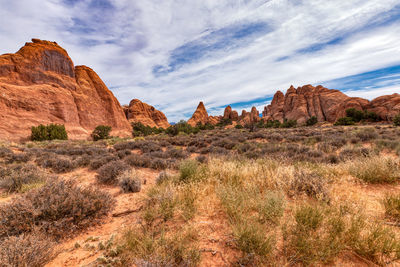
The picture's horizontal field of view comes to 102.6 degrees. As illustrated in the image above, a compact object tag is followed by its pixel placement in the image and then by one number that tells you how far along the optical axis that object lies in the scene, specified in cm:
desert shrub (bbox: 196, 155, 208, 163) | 758
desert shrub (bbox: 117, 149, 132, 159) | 885
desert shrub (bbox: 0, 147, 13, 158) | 784
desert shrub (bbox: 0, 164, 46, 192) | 432
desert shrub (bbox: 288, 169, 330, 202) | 305
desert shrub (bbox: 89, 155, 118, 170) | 671
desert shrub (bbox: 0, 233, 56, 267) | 167
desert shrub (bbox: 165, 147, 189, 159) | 899
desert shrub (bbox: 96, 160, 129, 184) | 516
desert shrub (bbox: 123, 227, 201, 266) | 167
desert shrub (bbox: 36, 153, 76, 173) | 636
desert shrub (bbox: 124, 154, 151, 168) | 712
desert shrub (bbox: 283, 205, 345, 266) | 167
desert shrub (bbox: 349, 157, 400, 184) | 378
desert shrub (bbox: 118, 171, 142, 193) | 447
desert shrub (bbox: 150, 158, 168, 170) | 693
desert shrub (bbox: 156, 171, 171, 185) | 443
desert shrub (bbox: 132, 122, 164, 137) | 4527
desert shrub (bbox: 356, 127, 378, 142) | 1150
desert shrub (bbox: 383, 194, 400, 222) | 240
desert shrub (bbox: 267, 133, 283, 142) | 1378
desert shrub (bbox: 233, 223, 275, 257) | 173
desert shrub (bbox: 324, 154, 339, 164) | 651
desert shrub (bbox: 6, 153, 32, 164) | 719
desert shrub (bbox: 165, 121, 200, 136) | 2897
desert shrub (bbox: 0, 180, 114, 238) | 242
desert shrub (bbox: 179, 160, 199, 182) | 425
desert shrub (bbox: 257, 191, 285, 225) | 224
